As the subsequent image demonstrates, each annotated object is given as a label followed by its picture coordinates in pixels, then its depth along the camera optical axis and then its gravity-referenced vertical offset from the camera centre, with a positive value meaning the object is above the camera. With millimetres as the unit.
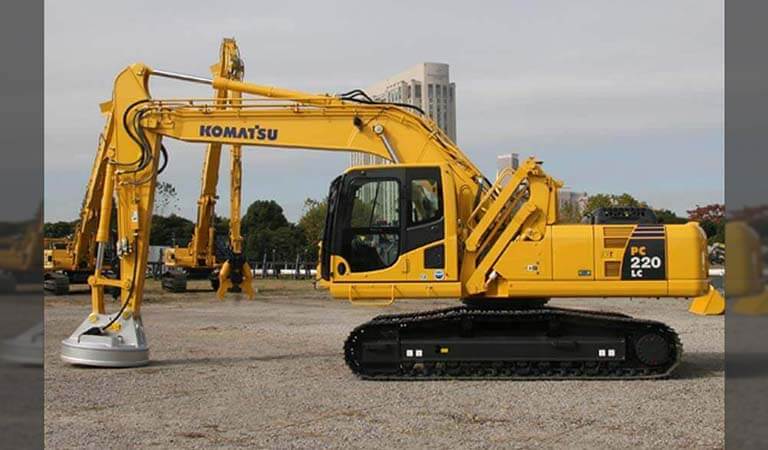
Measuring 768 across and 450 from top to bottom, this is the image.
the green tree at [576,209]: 42438 +2331
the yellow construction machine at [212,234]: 30953 +656
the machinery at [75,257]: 32469 -354
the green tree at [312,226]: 68000 +2024
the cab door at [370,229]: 11883 +306
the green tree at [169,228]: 75750 +2101
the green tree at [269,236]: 70562 +1204
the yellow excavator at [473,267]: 11461 -272
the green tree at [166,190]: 71800 +5545
